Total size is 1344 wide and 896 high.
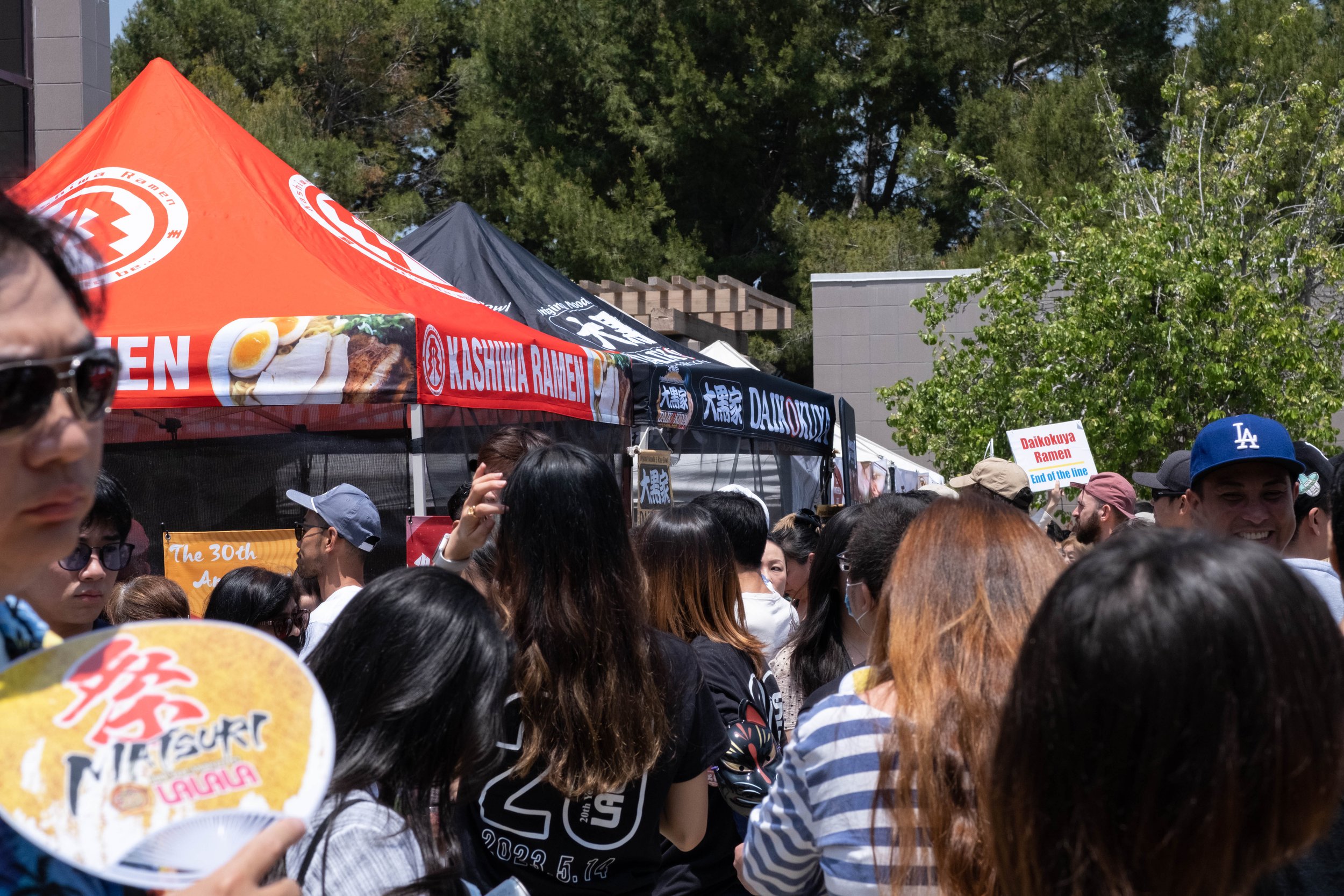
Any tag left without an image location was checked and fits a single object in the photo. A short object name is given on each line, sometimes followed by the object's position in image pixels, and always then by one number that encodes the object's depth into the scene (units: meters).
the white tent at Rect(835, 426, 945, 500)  15.18
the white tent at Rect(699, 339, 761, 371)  16.06
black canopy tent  8.20
